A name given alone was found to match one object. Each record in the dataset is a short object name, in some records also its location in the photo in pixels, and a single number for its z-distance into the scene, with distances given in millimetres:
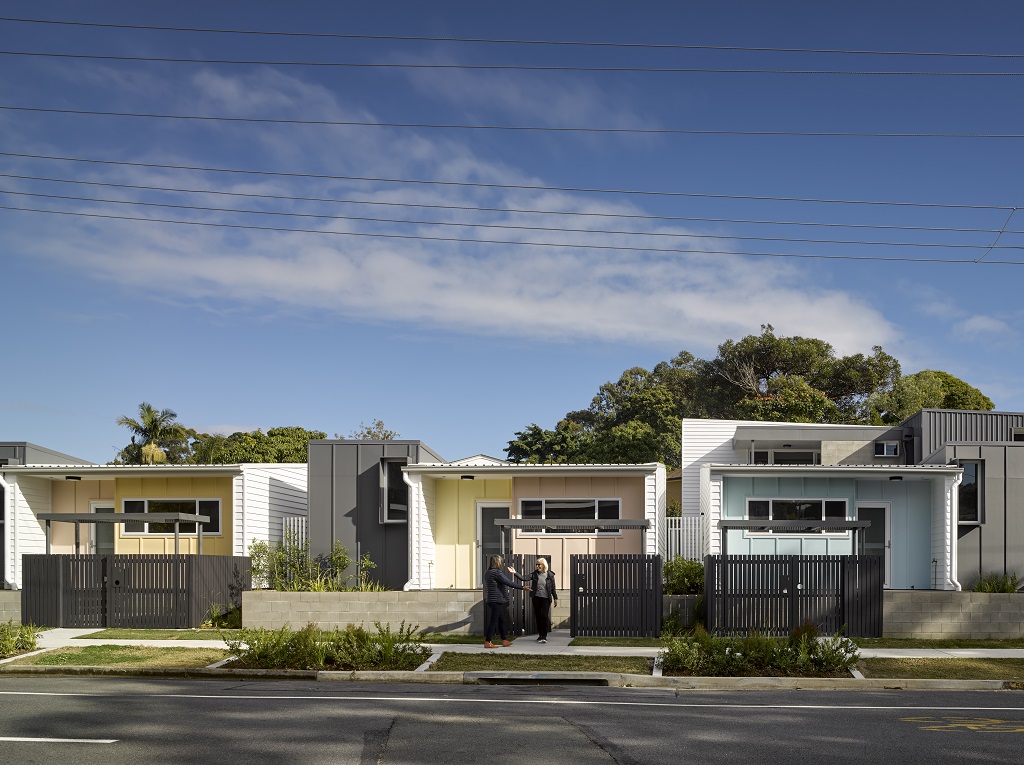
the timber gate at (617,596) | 19844
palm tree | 54281
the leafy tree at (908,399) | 54188
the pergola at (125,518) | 22750
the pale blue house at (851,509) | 23922
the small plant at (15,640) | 17672
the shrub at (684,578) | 21578
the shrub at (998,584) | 23188
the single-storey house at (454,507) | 24281
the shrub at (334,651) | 16031
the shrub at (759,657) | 15430
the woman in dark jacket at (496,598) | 18375
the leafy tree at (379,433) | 67188
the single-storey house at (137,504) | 24812
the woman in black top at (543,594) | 19312
